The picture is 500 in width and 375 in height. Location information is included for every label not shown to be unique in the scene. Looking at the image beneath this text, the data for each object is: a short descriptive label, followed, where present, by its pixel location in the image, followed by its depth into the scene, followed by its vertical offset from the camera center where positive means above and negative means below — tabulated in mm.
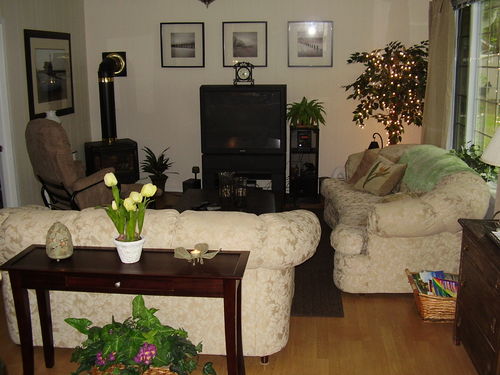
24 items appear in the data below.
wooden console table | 3023 -971
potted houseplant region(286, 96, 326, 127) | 7191 -402
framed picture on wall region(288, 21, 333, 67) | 7379 +439
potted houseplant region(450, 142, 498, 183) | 4902 -691
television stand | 7410 -1048
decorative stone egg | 3170 -831
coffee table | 5465 -1125
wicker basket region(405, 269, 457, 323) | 4117 -1542
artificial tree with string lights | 6754 -66
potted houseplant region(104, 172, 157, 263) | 3135 -719
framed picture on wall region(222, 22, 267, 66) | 7449 +462
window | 5094 +34
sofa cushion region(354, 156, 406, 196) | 5637 -914
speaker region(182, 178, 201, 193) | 7391 -1245
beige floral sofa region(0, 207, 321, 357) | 3387 -990
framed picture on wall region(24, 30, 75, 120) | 6355 +106
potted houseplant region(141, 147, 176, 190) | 7695 -1097
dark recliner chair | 5336 -793
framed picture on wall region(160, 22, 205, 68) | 7543 +451
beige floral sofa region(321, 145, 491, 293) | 4262 -1127
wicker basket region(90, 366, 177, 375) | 2811 -1353
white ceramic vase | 3139 -863
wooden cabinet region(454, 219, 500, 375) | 3125 -1206
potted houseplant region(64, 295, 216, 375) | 2721 -1207
